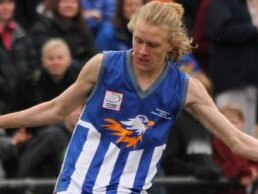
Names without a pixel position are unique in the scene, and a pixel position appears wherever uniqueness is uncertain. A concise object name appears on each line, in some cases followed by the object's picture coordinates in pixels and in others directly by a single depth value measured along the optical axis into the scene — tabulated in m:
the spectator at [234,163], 15.55
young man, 10.63
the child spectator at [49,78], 15.82
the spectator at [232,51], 16.77
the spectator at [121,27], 16.83
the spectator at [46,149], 15.03
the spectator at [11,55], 15.72
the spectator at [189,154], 15.55
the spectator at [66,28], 16.66
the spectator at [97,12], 17.75
